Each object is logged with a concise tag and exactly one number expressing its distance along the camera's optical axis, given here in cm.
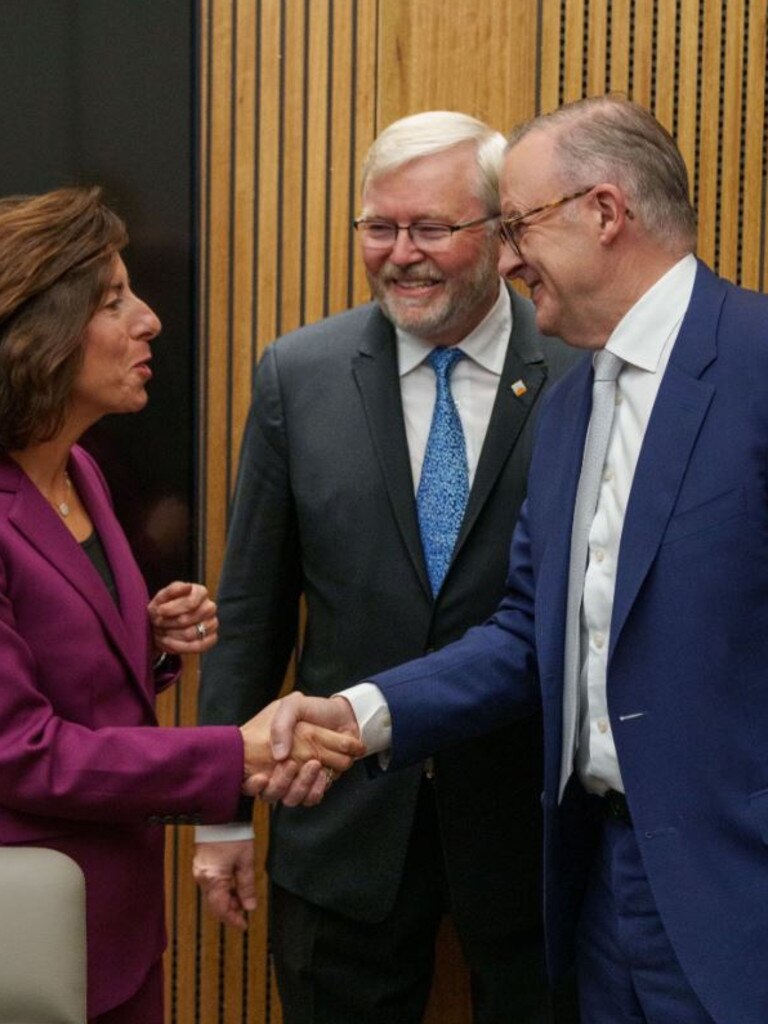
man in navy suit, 226
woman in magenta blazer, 238
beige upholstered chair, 199
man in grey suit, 293
